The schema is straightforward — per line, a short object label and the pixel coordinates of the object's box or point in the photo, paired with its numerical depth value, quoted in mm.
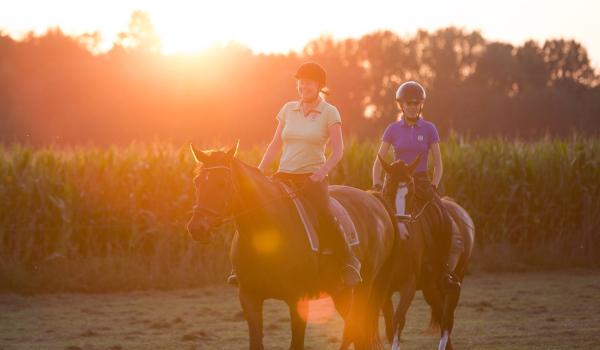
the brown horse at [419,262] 19031
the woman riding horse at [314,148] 16391
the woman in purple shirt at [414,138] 20187
